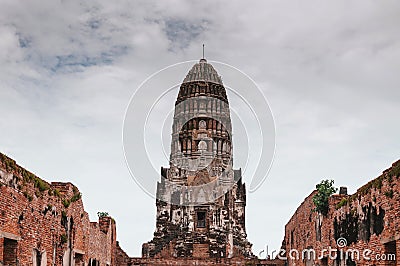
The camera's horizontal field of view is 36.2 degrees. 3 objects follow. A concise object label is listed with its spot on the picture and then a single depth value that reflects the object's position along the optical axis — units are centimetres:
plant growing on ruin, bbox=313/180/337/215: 1739
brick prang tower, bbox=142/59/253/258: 3947
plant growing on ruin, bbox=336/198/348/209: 1553
